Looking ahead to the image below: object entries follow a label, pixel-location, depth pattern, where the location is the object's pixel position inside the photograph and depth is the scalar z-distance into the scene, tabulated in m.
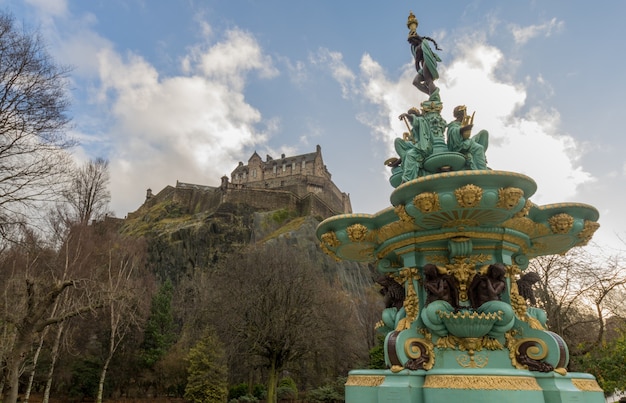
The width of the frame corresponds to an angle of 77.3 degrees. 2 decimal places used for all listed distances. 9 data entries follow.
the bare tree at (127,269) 20.88
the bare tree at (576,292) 16.25
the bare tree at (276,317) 21.97
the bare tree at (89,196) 24.67
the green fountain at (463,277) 4.60
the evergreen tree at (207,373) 22.17
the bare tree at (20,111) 7.67
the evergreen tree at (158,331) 30.16
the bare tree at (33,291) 9.02
